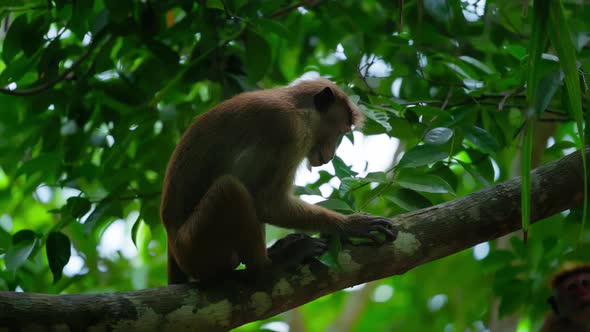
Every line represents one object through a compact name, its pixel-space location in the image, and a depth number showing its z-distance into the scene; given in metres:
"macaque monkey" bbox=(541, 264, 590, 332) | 14.16
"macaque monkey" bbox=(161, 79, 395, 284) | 9.13
